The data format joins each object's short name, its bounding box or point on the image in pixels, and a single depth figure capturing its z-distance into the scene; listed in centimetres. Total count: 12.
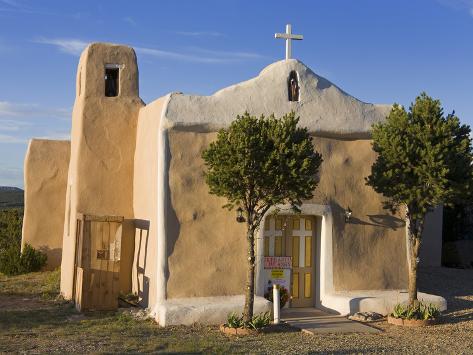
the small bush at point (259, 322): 1051
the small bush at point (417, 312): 1152
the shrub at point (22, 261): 1777
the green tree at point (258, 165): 1005
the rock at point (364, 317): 1189
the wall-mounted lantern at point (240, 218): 1140
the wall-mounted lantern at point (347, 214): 1275
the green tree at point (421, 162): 1112
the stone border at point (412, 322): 1143
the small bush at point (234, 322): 1052
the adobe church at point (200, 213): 1184
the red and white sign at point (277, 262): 1251
